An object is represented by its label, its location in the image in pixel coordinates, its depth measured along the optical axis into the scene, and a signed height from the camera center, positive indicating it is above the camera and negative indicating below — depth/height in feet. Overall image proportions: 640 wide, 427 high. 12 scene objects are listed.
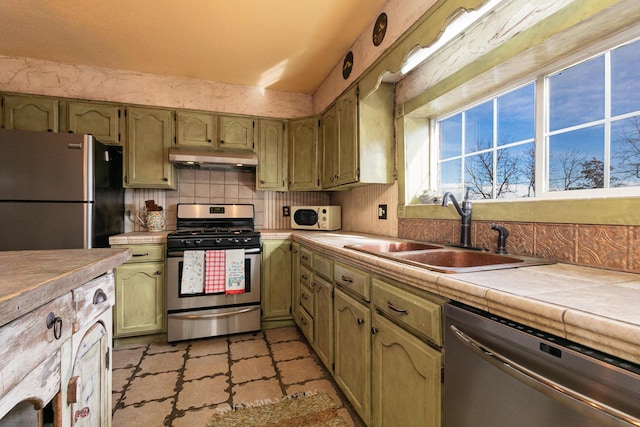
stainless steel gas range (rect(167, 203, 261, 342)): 8.15 -2.05
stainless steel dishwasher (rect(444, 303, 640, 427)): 1.76 -1.14
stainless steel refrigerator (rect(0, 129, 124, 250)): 6.95 +0.47
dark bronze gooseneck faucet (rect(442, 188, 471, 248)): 5.09 -0.11
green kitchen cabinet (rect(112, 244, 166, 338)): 8.10 -2.23
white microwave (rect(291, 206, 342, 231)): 9.80 -0.22
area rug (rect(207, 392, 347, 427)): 5.08 -3.52
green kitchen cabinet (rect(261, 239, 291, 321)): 9.16 -2.07
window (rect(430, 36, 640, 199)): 3.71 +1.16
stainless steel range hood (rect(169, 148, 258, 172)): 8.91 +1.56
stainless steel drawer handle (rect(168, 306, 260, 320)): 8.17 -2.83
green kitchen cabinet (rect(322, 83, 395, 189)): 7.32 +1.84
